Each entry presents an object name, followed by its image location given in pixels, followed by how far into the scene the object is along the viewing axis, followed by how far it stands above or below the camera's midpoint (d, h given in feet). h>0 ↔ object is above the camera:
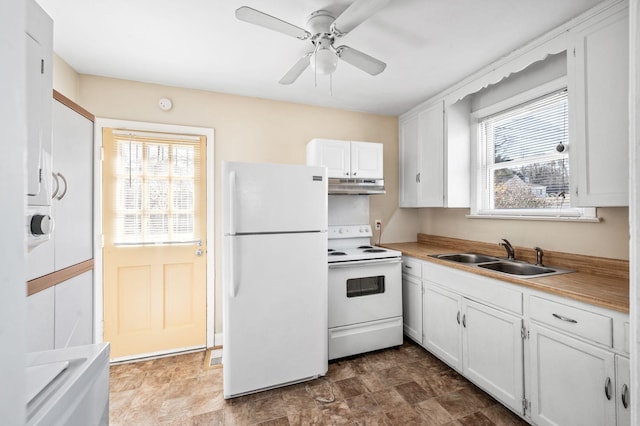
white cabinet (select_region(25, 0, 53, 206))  2.69 +1.13
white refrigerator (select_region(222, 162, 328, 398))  6.54 -1.47
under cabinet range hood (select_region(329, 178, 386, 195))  9.29 +0.93
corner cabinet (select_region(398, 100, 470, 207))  9.22 +1.98
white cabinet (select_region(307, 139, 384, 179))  9.29 +1.91
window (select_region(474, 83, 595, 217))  7.10 +1.53
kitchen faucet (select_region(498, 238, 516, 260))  7.83 -1.00
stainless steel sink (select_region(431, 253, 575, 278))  6.79 -1.36
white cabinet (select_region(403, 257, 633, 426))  4.38 -2.58
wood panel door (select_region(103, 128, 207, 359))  8.24 -0.83
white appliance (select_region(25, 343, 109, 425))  1.91 -1.29
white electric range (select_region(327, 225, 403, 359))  8.19 -2.60
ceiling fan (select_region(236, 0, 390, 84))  4.58 +3.27
